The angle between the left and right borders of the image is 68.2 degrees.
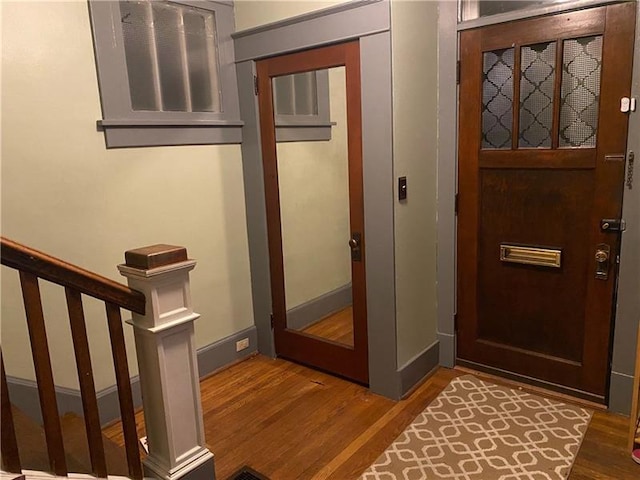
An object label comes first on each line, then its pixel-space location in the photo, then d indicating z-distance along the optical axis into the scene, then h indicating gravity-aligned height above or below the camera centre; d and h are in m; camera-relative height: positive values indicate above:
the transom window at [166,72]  2.52 +0.51
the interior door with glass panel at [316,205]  2.74 -0.33
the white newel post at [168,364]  1.62 -0.73
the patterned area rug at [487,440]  2.18 -1.47
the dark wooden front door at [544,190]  2.41 -0.27
